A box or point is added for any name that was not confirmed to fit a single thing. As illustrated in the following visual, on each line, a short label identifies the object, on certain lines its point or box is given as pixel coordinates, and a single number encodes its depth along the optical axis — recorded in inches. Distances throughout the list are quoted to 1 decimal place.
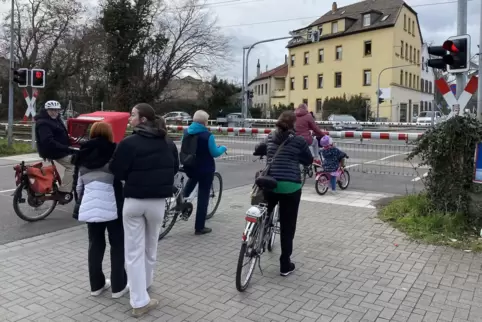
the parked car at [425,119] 1504.7
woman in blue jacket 243.9
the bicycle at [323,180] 379.2
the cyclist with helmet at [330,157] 384.2
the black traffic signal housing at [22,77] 662.5
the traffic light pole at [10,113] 722.2
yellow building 2003.0
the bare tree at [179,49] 1364.4
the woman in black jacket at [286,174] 188.9
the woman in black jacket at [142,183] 153.2
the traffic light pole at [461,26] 307.1
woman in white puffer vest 163.8
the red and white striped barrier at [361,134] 451.2
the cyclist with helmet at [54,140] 278.7
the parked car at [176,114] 1788.1
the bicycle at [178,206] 246.2
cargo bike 275.4
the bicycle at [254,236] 175.1
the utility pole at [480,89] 293.8
